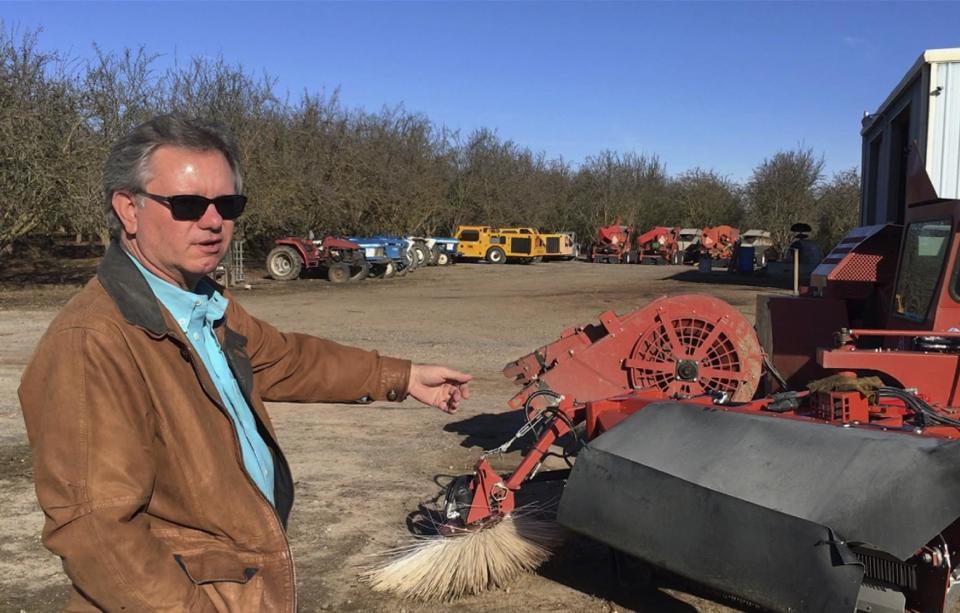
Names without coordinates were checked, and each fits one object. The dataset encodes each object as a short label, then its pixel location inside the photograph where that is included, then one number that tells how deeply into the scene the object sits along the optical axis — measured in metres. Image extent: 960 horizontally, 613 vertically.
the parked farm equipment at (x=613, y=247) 43.78
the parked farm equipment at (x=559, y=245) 43.91
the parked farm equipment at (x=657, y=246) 42.53
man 1.61
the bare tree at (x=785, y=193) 43.38
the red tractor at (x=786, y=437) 3.00
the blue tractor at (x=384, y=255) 28.46
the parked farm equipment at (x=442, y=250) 38.34
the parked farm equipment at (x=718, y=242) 39.91
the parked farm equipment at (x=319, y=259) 26.95
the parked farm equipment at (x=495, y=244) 41.66
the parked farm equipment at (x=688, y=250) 43.12
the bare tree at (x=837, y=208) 36.53
